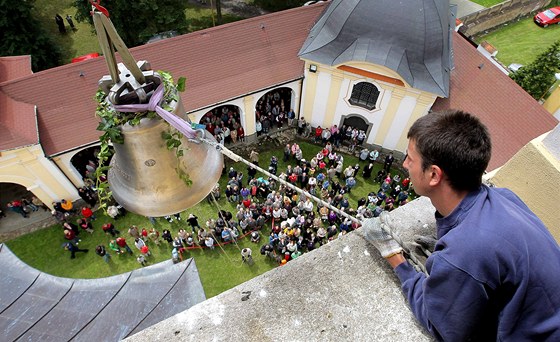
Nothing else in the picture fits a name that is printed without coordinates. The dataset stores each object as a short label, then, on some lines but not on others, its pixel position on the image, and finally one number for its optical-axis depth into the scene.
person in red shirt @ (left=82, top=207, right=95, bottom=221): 16.45
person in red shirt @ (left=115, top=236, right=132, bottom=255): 15.30
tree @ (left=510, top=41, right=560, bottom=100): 20.30
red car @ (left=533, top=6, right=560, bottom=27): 32.09
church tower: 16.30
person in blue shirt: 2.58
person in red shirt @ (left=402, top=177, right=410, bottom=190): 17.35
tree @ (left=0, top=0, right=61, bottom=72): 18.69
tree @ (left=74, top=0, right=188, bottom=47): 20.27
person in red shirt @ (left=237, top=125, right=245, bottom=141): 20.25
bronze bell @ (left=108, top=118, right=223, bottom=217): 3.23
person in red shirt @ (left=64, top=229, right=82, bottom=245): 15.70
